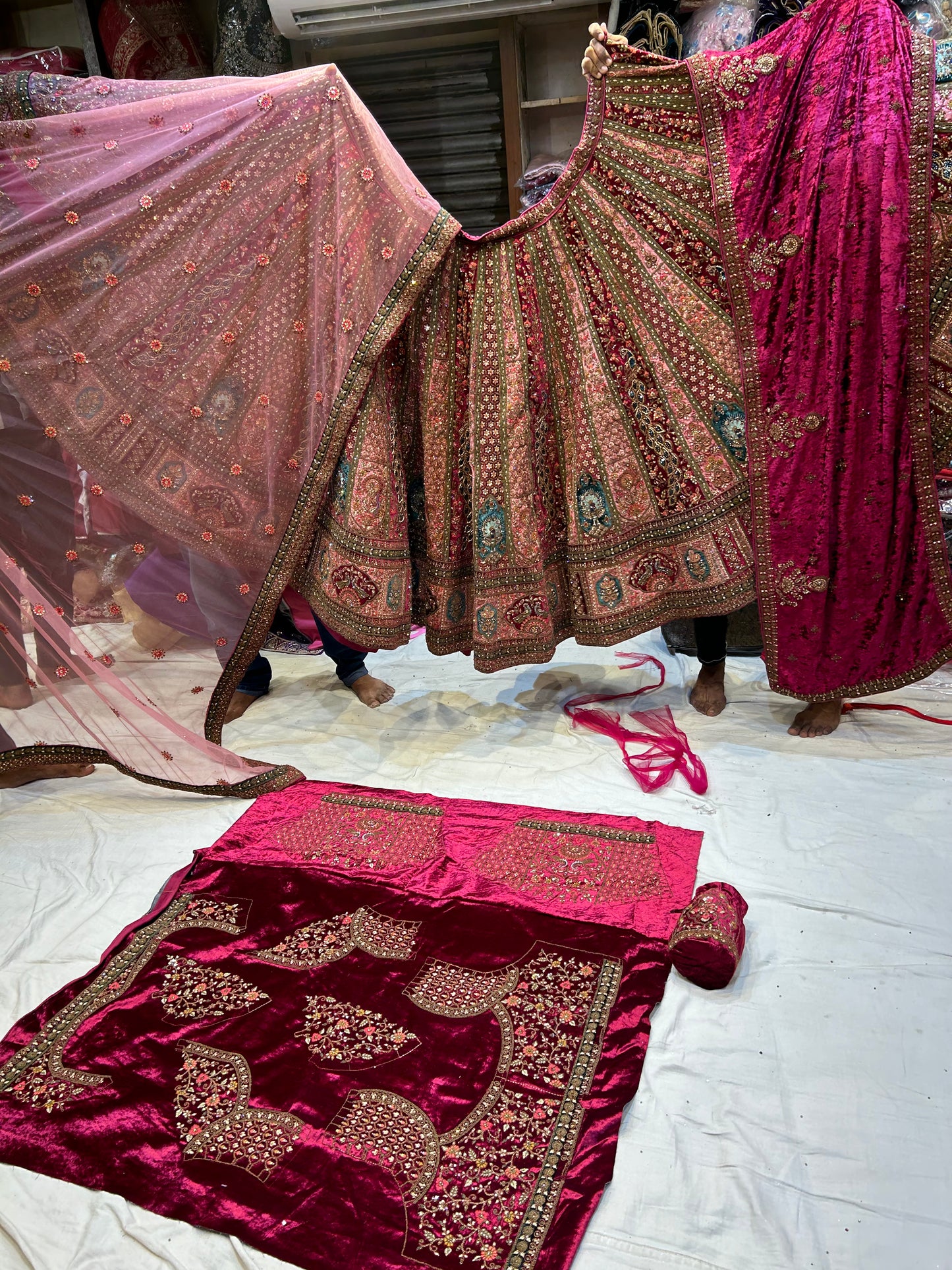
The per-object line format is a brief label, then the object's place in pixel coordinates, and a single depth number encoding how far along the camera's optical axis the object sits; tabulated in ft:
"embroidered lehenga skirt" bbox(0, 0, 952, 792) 6.36
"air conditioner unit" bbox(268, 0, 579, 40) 9.98
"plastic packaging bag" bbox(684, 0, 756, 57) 9.06
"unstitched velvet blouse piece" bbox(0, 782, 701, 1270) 4.18
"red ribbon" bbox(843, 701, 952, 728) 7.68
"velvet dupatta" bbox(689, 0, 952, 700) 6.23
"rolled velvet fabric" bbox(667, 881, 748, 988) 5.13
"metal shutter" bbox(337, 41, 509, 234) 10.81
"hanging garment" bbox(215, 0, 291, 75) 10.57
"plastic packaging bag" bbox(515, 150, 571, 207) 10.14
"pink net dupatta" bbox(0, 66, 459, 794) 6.38
